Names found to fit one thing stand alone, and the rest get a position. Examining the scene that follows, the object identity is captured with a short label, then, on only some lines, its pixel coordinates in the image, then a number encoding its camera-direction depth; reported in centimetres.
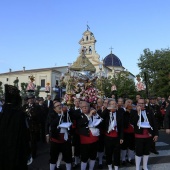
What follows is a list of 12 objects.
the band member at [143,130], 469
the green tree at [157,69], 2430
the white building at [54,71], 4306
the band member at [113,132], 465
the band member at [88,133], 454
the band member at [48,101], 935
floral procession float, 731
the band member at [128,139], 547
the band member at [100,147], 523
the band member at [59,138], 452
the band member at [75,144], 514
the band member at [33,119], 611
